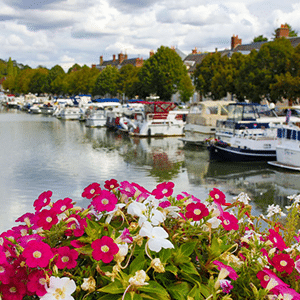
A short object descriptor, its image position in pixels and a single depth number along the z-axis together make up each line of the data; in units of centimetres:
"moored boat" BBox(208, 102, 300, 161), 2198
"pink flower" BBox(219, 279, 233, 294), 243
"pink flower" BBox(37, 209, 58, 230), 261
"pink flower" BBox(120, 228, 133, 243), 245
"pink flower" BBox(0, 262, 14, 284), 233
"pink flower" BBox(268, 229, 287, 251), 281
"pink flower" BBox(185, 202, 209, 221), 267
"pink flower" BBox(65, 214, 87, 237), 259
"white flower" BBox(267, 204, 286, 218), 364
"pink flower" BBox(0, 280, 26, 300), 231
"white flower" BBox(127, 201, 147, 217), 260
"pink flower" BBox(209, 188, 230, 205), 297
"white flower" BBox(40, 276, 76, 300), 226
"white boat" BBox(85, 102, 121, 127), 4622
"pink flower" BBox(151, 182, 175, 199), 303
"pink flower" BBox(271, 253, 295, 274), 250
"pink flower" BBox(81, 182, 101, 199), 309
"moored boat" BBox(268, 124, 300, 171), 1920
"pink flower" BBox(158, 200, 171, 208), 300
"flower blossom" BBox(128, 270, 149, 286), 217
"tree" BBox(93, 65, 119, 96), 8088
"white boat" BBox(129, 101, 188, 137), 3550
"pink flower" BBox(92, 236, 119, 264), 229
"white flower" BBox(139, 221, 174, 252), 234
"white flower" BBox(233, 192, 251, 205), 344
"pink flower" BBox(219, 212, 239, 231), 271
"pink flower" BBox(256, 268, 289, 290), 234
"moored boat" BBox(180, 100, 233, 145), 3328
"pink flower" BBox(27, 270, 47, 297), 228
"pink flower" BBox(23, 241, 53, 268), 227
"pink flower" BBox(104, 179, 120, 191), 329
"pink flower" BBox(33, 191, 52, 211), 293
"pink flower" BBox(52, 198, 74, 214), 277
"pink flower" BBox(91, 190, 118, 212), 271
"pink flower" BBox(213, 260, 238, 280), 241
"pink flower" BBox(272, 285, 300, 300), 230
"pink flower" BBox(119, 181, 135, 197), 310
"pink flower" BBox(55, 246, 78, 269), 240
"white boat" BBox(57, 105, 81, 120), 5647
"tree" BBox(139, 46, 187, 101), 6147
